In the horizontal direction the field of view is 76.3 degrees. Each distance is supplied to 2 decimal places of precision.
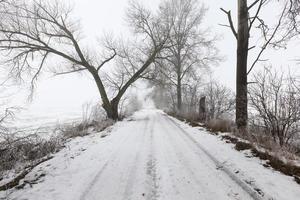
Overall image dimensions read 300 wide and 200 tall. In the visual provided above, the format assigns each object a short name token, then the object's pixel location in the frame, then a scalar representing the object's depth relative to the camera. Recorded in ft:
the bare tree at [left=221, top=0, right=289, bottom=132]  22.48
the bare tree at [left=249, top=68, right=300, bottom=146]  18.74
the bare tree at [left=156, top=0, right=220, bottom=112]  59.10
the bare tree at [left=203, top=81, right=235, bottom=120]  61.18
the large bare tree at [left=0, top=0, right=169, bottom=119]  35.99
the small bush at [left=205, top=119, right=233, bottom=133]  25.41
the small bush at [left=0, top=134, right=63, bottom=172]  16.72
